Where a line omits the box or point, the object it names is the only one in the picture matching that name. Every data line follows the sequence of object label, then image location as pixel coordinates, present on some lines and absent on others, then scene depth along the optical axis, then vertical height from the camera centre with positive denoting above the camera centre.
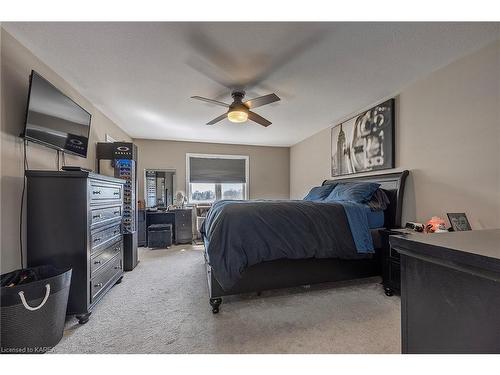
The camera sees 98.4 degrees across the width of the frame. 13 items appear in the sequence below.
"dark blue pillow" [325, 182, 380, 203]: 2.69 -0.08
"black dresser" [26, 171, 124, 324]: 1.78 -0.33
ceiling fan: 2.51 +0.98
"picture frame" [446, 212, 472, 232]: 1.95 -0.34
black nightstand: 2.20 -0.86
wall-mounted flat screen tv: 1.80 +0.66
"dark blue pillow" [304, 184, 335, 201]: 3.52 -0.12
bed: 1.95 -0.78
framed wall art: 2.88 +0.67
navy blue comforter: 1.92 -0.46
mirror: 5.08 -0.02
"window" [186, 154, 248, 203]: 5.47 +0.25
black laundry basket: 1.34 -0.83
